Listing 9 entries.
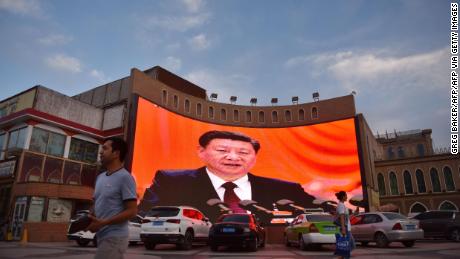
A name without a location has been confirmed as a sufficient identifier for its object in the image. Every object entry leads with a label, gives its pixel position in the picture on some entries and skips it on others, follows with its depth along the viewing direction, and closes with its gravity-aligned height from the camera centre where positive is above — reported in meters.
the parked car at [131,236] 13.12 -0.59
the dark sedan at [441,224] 14.54 +0.06
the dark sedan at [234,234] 10.72 -0.36
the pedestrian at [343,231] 5.81 -0.13
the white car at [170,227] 11.26 -0.17
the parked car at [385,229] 11.73 -0.15
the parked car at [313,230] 10.91 -0.21
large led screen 27.20 +6.79
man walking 2.71 +0.17
